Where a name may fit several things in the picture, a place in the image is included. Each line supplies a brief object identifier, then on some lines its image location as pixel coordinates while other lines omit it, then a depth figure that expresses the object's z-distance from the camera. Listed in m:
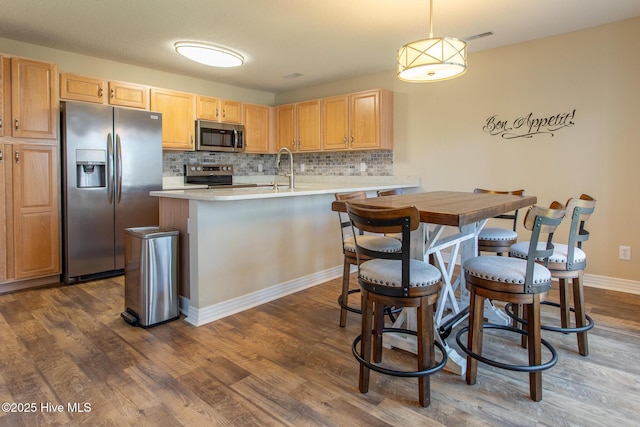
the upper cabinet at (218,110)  5.08
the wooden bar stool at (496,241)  2.70
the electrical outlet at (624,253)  3.46
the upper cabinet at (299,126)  5.46
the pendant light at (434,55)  2.22
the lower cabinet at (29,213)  3.41
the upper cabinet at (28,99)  3.36
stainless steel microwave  5.06
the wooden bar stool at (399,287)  1.64
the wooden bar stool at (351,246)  2.31
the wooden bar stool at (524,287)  1.73
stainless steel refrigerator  3.66
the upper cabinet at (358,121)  4.77
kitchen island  2.75
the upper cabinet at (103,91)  3.90
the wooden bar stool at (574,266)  2.08
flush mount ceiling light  3.63
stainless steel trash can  2.63
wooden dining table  1.77
